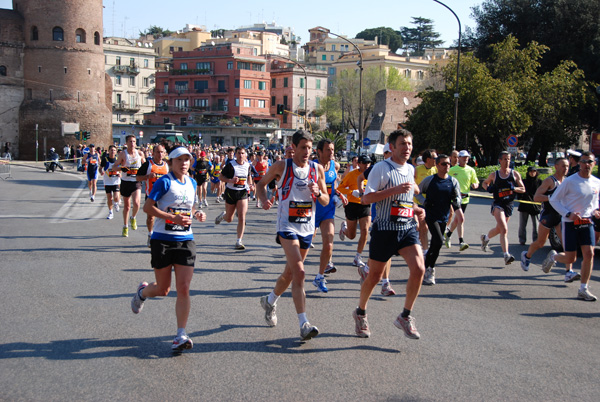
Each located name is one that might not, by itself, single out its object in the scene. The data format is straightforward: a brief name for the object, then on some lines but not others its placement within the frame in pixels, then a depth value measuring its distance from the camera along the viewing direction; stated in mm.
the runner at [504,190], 9852
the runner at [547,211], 8883
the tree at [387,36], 143750
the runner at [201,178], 18188
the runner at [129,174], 12172
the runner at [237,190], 11320
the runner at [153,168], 10320
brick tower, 62062
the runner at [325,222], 7758
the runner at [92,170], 20702
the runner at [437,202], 8398
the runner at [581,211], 7648
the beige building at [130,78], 97000
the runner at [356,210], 9273
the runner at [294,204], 5930
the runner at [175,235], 5473
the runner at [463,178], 11000
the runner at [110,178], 14922
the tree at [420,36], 129250
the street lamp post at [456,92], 29088
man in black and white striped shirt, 5703
